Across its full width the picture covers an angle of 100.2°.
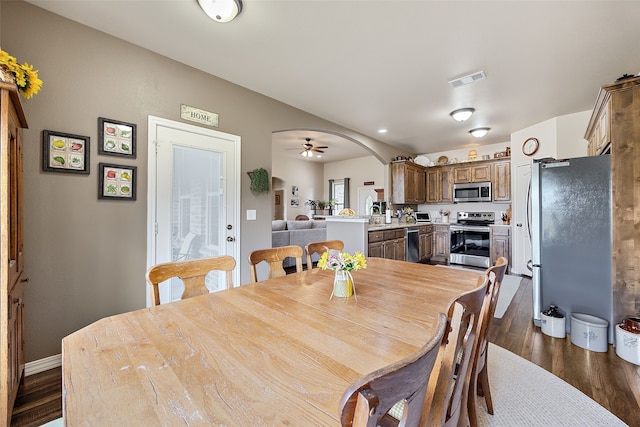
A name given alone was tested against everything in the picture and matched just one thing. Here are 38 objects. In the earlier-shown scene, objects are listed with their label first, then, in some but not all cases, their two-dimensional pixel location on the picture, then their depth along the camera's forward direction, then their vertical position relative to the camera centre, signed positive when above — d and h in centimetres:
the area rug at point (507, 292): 328 -117
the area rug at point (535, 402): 154 -119
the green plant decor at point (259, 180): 325 +42
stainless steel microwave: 584 +49
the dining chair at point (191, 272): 136 -32
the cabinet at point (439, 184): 642 +73
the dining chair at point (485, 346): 119 -68
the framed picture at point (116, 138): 226 +67
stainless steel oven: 553 -56
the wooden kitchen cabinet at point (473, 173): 582 +91
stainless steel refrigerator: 246 -22
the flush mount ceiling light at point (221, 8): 190 +150
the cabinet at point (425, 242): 582 -64
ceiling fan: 664 +176
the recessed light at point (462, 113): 393 +150
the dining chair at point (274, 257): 180 -31
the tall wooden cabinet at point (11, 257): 125 -23
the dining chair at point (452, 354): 77 -42
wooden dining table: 61 -44
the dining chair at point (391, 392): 39 -28
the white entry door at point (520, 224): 485 -20
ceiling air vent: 290 +152
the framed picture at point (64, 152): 202 +49
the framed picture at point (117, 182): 226 +29
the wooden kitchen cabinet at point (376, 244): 409 -47
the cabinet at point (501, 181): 555 +68
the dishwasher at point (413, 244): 528 -62
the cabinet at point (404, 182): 595 +72
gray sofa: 509 -38
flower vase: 143 -38
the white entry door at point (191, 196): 256 +20
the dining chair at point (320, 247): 216 -29
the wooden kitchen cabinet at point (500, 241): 530 -56
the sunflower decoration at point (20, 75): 128 +72
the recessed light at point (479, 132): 487 +151
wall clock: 457 +118
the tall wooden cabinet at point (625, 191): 228 +20
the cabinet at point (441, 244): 624 -71
